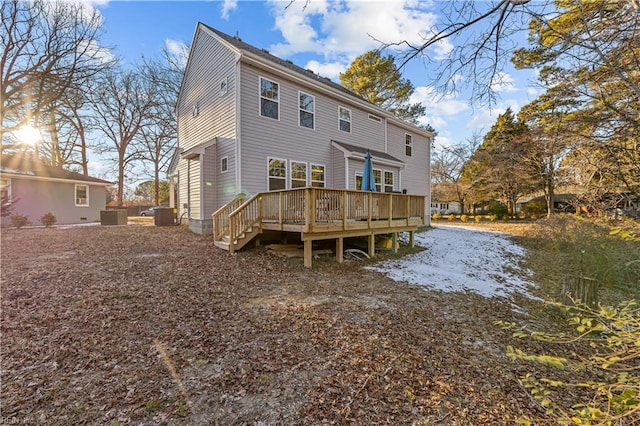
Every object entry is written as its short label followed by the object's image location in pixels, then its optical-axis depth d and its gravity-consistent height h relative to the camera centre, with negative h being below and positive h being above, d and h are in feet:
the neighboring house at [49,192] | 44.11 +3.51
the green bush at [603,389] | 5.34 -3.70
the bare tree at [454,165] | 99.55 +16.69
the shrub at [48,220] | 41.75 -1.22
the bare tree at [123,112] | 72.38 +26.85
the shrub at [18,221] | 38.09 -1.22
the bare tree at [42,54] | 47.57 +28.19
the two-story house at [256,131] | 31.53 +10.49
